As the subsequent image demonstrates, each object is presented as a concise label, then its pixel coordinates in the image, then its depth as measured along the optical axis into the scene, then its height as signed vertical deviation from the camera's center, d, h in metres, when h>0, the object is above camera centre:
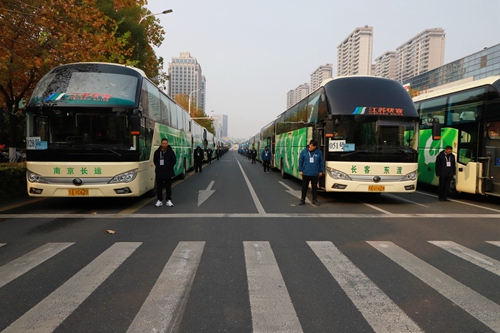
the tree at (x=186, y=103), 63.78 +7.36
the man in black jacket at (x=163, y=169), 9.45 -0.69
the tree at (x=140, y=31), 18.84 +6.68
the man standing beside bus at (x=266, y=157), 24.04 -0.91
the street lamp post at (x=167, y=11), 22.41 +8.38
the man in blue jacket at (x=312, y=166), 9.76 -0.61
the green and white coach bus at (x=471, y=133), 10.05 +0.42
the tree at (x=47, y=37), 10.08 +3.40
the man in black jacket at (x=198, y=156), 22.72 -0.81
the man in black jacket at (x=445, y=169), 10.95 -0.73
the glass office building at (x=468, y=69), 75.00 +18.13
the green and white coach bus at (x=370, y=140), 9.63 +0.14
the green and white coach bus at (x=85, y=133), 8.30 +0.22
